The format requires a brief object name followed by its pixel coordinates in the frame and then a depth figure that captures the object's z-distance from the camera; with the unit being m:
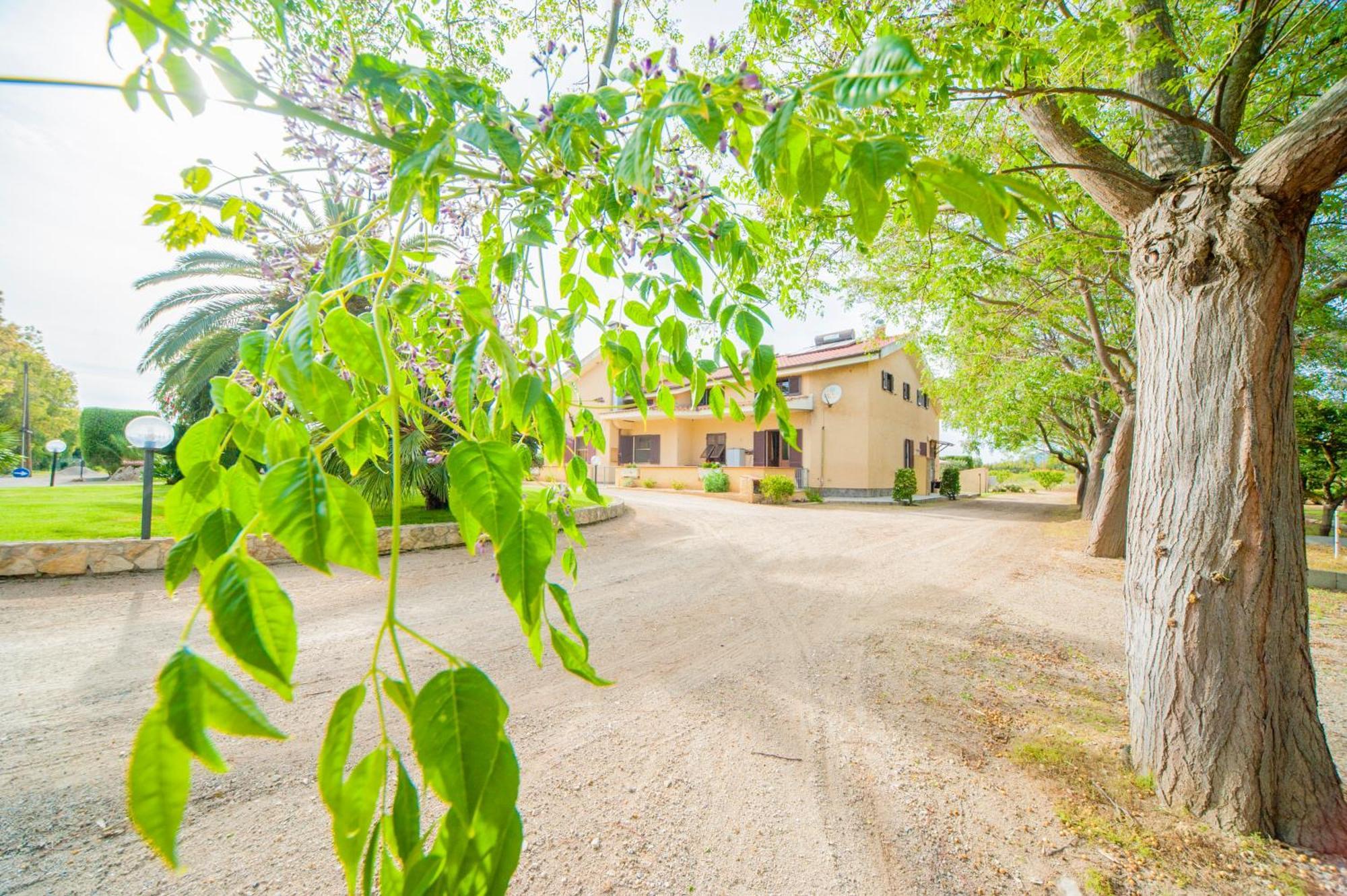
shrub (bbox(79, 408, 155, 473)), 19.19
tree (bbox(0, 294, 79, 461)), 23.14
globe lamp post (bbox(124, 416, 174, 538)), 5.75
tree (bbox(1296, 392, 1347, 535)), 11.72
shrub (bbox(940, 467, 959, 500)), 23.91
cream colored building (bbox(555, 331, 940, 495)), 19.11
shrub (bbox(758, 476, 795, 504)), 16.28
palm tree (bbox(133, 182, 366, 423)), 9.27
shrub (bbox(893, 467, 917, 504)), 18.72
